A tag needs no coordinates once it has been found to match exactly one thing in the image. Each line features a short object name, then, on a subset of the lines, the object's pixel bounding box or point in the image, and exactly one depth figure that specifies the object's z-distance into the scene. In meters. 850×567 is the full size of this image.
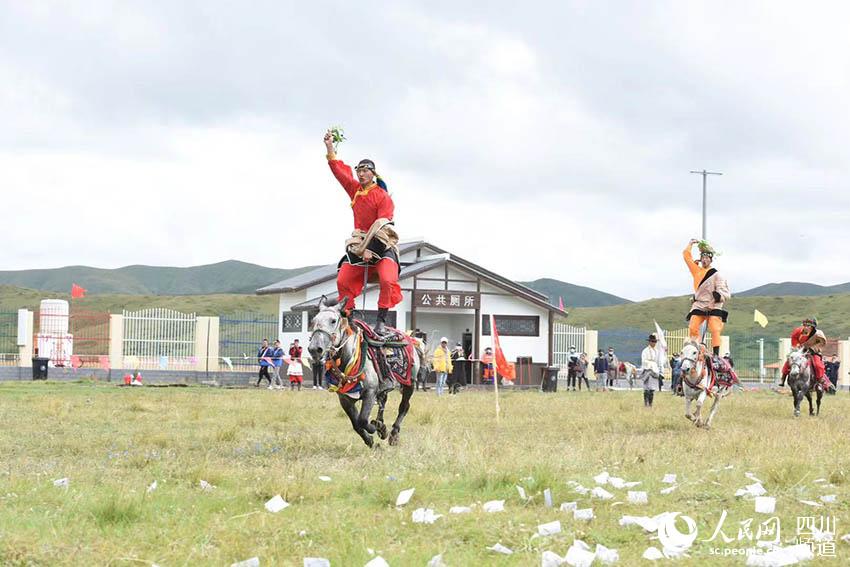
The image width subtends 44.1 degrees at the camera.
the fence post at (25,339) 39.41
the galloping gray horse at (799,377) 19.97
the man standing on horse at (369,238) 11.83
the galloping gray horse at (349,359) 10.61
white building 41.12
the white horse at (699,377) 16.48
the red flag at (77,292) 46.49
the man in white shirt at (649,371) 22.88
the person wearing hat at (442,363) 32.62
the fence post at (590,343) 50.00
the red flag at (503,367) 35.41
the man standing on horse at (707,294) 16.62
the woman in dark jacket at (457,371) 34.18
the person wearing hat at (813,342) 20.31
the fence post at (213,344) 42.62
